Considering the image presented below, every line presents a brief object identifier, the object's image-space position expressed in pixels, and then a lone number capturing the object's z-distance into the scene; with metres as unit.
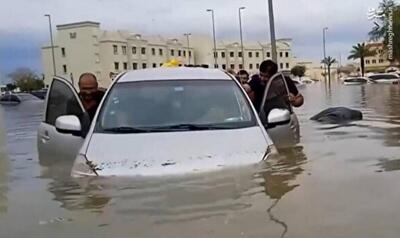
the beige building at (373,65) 94.19
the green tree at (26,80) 96.75
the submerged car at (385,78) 54.08
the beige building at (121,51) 78.69
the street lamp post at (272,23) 19.16
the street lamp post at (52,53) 76.25
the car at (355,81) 60.02
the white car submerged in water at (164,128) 5.14
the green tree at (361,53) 83.88
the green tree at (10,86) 93.41
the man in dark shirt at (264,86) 8.38
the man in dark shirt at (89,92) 7.32
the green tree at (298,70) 103.69
